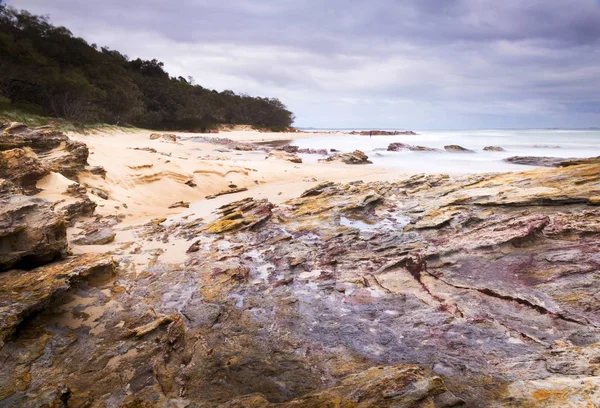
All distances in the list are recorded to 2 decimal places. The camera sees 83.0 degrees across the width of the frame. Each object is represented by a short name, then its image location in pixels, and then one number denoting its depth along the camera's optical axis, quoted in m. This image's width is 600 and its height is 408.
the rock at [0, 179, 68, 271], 3.52
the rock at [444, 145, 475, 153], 25.99
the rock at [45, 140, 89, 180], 6.87
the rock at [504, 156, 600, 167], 15.14
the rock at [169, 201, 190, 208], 7.68
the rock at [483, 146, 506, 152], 26.97
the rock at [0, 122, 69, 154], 6.02
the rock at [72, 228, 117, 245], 5.00
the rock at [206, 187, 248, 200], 8.61
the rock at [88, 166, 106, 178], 7.73
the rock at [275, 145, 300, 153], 21.95
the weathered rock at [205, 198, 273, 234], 5.77
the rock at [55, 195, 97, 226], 5.57
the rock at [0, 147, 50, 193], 5.38
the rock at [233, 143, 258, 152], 20.94
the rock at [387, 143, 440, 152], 25.23
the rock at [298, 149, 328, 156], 21.80
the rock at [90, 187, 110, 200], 7.06
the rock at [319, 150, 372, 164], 16.17
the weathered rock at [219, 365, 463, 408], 2.02
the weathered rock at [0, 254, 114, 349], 2.82
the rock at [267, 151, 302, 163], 15.24
